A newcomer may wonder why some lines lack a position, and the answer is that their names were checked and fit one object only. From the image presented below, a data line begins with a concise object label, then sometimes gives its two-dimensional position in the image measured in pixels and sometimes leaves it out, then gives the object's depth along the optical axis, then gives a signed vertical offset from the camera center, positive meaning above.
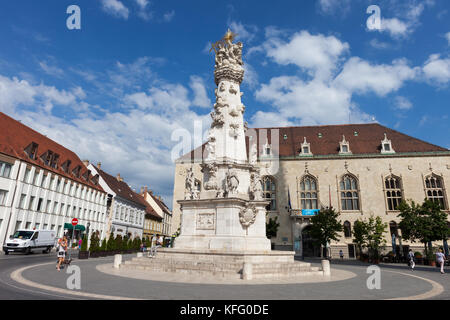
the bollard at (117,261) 14.64 -1.35
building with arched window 40.34 +9.27
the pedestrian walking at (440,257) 17.80 -0.69
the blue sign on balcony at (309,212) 39.77 +3.98
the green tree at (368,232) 32.75 +1.32
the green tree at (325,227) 34.12 +1.74
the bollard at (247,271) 11.48 -1.26
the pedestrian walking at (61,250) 13.64 -0.85
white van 24.69 -0.91
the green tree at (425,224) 28.64 +2.16
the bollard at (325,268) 14.23 -1.27
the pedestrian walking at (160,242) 27.47 -0.59
